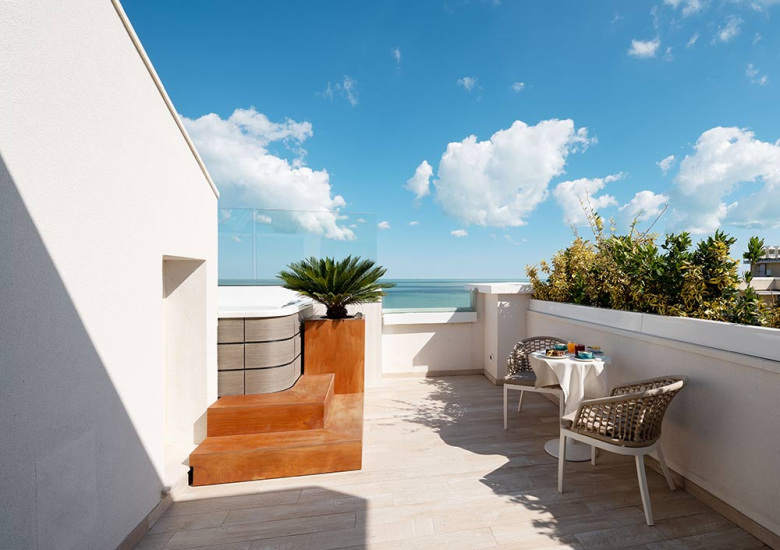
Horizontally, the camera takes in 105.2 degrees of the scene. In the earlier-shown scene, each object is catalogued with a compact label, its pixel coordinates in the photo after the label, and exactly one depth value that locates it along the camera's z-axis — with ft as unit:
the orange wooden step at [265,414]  8.73
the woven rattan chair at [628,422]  6.35
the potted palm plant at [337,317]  12.23
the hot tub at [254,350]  9.57
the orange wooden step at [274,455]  7.75
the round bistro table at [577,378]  8.51
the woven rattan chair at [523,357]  10.68
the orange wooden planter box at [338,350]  12.20
